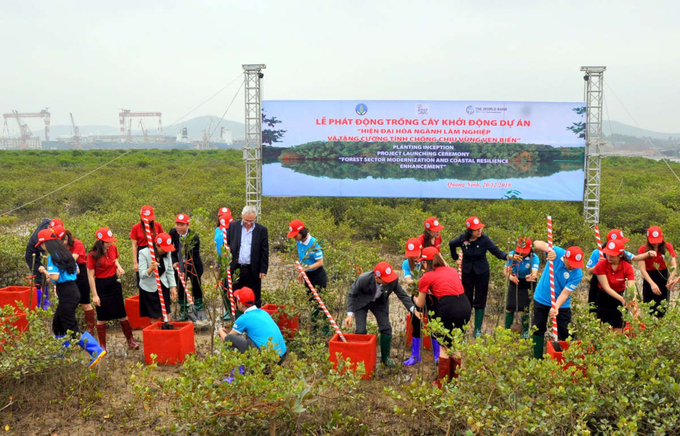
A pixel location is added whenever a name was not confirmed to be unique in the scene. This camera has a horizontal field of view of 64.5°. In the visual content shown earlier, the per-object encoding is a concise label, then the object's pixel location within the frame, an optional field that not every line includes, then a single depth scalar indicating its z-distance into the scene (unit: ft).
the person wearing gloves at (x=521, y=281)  19.74
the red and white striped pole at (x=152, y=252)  19.44
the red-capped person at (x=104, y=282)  19.02
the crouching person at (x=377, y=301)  17.60
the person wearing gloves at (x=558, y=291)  16.67
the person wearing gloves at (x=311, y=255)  20.02
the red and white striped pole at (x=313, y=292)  18.49
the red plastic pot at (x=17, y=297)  22.17
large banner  39.52
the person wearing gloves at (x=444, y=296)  15.87
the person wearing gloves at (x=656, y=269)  19.06
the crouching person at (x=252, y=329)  15.98
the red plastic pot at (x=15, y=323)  15.29
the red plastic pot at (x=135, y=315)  22.55
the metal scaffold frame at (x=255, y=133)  39.47
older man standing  21.52
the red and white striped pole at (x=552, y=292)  16.70
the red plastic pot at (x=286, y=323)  19.82
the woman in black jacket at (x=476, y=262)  20.75
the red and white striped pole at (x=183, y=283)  20.98
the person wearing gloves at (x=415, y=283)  17.58
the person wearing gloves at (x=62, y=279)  17.33
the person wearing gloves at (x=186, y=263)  21.04
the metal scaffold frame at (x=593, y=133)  37.86
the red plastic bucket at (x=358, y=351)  16.38
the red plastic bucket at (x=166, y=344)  18.12
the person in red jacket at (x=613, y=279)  17.19
